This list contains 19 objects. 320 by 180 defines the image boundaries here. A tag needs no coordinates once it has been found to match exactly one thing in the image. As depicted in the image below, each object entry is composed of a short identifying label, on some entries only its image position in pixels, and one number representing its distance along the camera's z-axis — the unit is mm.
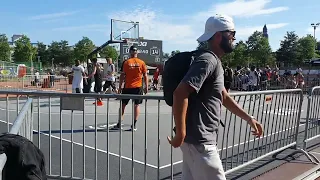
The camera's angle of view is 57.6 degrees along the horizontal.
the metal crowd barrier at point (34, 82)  19866
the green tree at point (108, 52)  79221
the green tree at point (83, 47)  76860
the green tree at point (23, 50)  71318
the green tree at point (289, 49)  65295
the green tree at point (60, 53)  83944
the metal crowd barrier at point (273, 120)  4265
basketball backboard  26858
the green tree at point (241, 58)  62114
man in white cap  2270
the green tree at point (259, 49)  60862
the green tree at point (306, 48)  62307
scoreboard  29539
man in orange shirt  7017
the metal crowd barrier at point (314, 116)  5996
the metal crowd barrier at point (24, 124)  1535
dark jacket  1662
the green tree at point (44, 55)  84956
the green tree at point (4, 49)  64331
